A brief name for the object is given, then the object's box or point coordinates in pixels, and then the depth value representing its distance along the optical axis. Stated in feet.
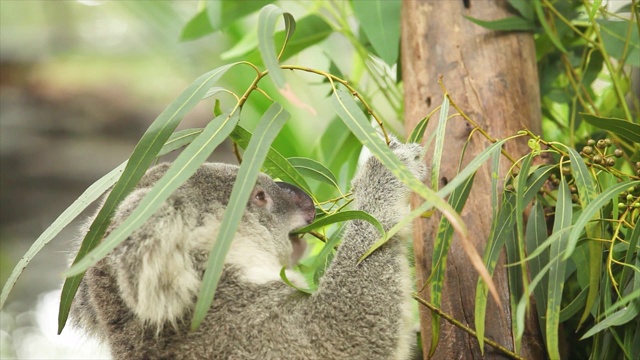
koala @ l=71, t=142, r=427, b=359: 13.53
